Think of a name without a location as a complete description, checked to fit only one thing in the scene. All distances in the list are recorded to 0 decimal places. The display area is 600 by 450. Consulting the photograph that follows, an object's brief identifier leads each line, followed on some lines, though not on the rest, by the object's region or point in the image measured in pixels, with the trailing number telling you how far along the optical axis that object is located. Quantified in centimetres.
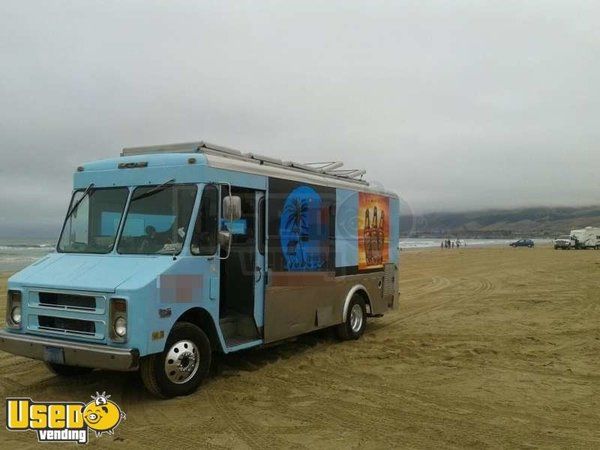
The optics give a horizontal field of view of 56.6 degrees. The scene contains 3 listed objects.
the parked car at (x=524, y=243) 8562
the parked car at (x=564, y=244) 6981
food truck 616
